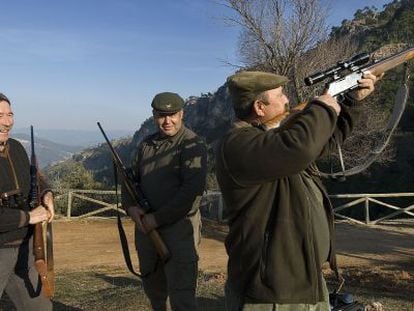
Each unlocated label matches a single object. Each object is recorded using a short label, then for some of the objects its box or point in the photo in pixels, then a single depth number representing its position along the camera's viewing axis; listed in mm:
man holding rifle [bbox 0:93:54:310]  3574
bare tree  19094
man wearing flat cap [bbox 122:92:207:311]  3936
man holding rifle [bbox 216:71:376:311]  2189
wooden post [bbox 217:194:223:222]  16325
